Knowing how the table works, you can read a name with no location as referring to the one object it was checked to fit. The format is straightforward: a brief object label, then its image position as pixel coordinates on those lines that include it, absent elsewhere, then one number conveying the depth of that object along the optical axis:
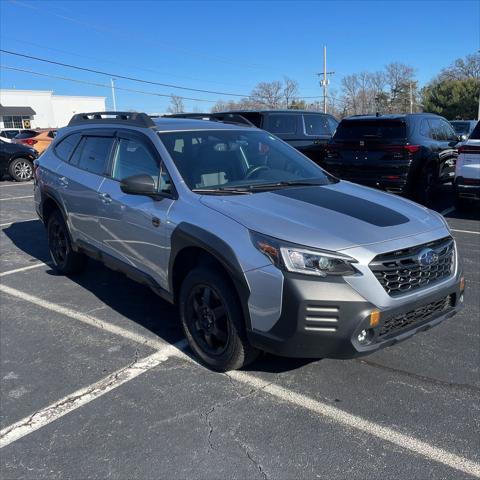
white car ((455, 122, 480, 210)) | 7.91
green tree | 52.50
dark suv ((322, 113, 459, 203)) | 8.60
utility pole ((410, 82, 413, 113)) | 75.01
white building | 66.06
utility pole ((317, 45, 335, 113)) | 55.09
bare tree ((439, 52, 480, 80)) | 70.75
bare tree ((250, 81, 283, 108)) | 79.77
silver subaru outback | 2.81
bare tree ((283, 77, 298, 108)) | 80.12
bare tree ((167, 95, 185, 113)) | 83.28
